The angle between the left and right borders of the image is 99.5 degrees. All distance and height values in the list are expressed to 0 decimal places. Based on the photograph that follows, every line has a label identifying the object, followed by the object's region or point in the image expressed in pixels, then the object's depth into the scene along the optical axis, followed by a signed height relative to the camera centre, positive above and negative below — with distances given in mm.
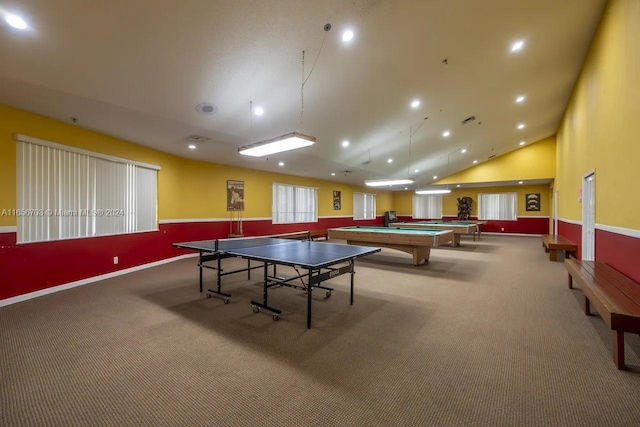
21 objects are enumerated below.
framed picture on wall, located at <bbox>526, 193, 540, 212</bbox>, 13848 +505
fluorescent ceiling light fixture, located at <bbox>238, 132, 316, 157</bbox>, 3246 +889
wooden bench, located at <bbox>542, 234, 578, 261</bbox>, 6433 -843
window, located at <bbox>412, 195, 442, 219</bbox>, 16906 +322
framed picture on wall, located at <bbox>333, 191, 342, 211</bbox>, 13398 +553
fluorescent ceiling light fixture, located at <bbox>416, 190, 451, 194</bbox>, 11530 +892
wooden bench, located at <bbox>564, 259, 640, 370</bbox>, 2172 -805
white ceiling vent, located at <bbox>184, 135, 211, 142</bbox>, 5710 +1589
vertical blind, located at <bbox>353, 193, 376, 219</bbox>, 15098 +366
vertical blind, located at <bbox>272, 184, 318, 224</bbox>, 10492 +341
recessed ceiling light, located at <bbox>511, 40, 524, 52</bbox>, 4613 +2878
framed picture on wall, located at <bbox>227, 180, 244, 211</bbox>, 8703 +556
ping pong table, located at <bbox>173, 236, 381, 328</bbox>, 3223 -579
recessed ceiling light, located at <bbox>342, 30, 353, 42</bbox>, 3631 +2399
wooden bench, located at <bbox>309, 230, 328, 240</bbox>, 11430 -931
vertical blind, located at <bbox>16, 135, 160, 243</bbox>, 4238 +364
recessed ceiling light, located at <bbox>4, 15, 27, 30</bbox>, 2612 +1873
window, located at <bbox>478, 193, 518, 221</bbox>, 14453 +319
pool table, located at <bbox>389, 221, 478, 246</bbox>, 9312 -536
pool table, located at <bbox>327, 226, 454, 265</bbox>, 6172 -668
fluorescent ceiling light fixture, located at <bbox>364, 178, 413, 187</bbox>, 8023 +926
